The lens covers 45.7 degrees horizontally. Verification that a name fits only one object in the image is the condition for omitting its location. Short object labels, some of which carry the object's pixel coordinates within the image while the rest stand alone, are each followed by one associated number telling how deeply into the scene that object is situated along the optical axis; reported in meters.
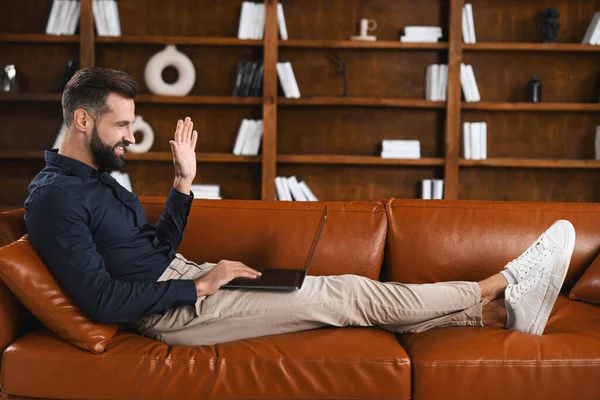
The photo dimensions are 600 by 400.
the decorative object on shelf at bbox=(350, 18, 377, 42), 4.39
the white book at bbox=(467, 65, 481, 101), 4.36
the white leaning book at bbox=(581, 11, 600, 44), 4.32
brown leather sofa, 1.79
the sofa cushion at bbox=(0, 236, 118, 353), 1.77
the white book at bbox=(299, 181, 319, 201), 4.46
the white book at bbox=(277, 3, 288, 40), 4.33
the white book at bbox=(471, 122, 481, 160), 4.39
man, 1.89
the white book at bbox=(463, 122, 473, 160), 4.39
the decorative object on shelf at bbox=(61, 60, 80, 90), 4.40
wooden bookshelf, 4.53
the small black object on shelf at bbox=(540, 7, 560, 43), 4.37
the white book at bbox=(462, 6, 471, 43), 4.36
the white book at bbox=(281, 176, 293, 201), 4.43
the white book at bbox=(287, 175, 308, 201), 4.43
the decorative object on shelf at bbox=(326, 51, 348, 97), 4.52
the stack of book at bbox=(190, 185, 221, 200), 4.44
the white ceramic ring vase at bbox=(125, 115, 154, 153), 4.50
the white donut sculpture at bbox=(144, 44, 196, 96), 4.46
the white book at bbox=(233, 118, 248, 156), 4.43
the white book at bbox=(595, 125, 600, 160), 4.46
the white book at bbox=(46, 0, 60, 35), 4.38
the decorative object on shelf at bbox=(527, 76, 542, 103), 4.43
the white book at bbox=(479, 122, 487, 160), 4.39
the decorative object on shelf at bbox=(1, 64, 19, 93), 4.42
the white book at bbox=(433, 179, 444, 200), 4.42
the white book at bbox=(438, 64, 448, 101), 4.38
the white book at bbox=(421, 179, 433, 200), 4.45
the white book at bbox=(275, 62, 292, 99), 4.35
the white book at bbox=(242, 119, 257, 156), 4.42
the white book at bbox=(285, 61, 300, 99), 4.35
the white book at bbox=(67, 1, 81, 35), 4.39
